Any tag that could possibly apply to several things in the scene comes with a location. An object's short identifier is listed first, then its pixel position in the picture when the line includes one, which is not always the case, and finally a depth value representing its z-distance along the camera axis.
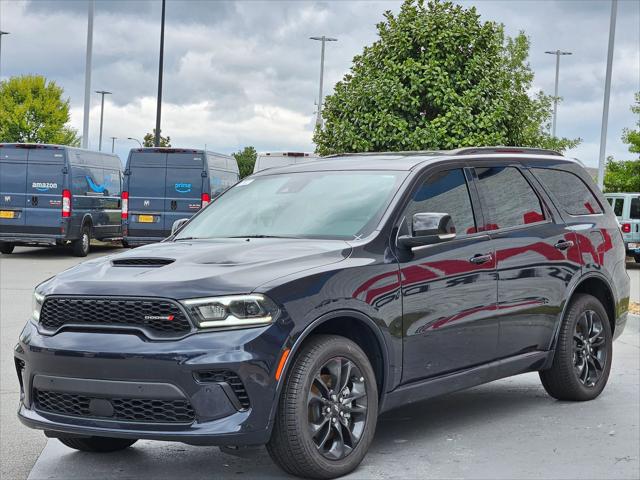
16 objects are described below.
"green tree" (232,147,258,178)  130.88
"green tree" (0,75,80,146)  68.69
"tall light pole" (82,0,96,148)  33.56
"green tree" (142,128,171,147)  91.62
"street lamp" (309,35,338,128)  62.53
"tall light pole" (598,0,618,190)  27.78
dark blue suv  4.96
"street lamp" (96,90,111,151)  89.06
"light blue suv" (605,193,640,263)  26.62
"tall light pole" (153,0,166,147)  39.09
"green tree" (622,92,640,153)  39.15
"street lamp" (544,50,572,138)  60.72
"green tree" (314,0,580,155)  19.22
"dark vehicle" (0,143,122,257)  24.00
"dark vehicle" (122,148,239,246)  24.36
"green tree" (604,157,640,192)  38.78
